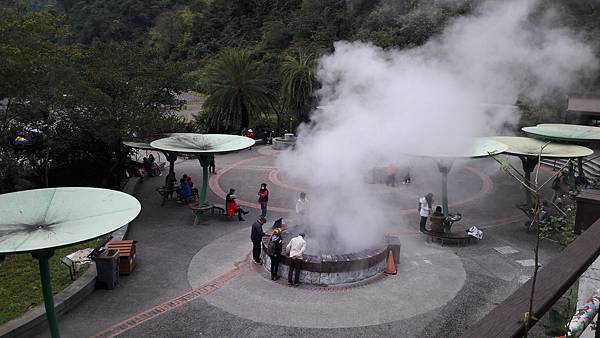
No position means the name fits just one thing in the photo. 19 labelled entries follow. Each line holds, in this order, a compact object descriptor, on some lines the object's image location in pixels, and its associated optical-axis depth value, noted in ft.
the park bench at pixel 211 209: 52.06
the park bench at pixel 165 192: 58.59
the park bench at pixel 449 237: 45.47
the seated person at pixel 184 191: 58.08
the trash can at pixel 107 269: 35.63
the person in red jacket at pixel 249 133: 96.17
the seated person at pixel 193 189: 59.33
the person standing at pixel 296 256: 36.41
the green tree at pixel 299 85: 92.17
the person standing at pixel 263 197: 51.88
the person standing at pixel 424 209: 47.80
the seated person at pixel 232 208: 52.13
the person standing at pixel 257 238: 40.11
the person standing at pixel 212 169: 75.41
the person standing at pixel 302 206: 47.52
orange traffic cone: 38.58
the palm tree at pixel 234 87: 93.50
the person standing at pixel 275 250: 36.95
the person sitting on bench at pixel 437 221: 45.93
